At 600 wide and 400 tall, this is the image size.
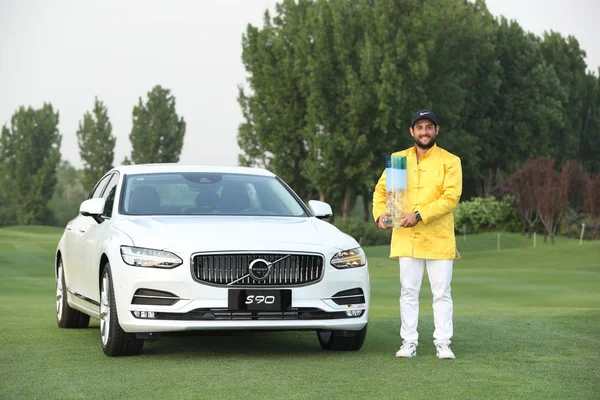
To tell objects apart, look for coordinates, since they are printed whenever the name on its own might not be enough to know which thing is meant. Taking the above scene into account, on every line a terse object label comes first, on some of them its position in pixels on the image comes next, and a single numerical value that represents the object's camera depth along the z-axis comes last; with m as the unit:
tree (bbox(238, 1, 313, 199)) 71.38
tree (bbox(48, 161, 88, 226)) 99.63
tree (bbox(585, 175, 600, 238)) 51.50
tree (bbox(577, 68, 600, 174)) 90.88
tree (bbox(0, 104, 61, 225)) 94.81
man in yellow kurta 10.41
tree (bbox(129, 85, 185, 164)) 98.19
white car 9.91
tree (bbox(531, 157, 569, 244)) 51.15
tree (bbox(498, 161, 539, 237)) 52.99
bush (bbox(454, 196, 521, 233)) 63.34
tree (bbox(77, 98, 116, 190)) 96.44
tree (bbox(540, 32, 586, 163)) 85.06
